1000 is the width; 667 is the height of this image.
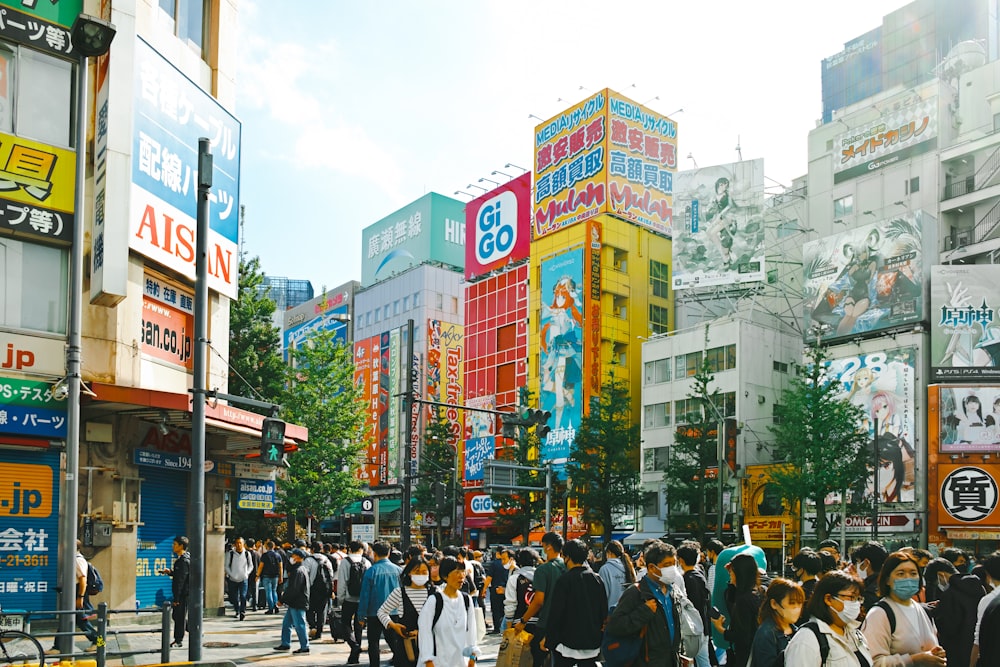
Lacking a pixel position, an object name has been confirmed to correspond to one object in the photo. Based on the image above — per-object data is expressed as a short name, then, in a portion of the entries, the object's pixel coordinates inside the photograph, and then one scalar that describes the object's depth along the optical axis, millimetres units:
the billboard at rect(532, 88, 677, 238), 61750
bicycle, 10969
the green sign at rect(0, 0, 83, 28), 17125
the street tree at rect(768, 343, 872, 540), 39688
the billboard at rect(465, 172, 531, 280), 69375
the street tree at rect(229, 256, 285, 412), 33781
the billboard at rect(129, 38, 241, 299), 18938
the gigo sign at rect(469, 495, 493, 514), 66250
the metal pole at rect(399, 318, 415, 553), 24719
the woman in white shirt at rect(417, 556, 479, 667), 8547
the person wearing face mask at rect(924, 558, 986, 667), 7945
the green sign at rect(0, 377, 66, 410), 16078
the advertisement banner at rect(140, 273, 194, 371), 19484
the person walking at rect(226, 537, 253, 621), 23047
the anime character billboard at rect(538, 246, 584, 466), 59844
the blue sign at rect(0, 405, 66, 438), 16078
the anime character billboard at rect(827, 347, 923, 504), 45188
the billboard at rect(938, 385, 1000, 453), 44219
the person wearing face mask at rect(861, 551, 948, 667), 6457
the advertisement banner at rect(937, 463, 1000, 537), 43438
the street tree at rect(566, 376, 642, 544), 46875
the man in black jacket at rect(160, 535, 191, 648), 16297
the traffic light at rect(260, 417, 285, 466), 15234
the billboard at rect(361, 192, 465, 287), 86500
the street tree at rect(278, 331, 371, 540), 37969
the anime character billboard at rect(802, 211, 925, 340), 47562
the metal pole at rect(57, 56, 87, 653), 12688
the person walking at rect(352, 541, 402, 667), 12500
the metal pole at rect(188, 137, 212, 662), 13023
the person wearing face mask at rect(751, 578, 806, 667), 6051
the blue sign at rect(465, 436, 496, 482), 65750
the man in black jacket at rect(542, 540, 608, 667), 8789
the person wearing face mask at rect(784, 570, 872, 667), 5418
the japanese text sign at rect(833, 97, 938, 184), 52875
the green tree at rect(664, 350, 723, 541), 44750
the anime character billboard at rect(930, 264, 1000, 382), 45688
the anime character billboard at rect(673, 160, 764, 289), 54875
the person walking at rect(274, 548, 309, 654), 16297
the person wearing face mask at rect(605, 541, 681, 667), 7375
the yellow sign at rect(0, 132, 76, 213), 16594
